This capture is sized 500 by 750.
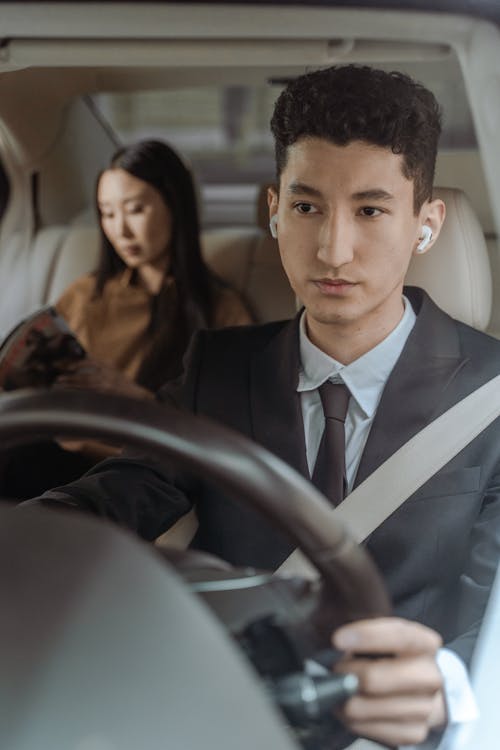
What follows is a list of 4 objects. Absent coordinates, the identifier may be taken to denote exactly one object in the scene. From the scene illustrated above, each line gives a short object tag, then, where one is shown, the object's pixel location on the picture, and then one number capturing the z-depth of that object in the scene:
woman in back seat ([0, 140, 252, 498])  1.84
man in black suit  1.01
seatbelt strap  1.06
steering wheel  0.75
